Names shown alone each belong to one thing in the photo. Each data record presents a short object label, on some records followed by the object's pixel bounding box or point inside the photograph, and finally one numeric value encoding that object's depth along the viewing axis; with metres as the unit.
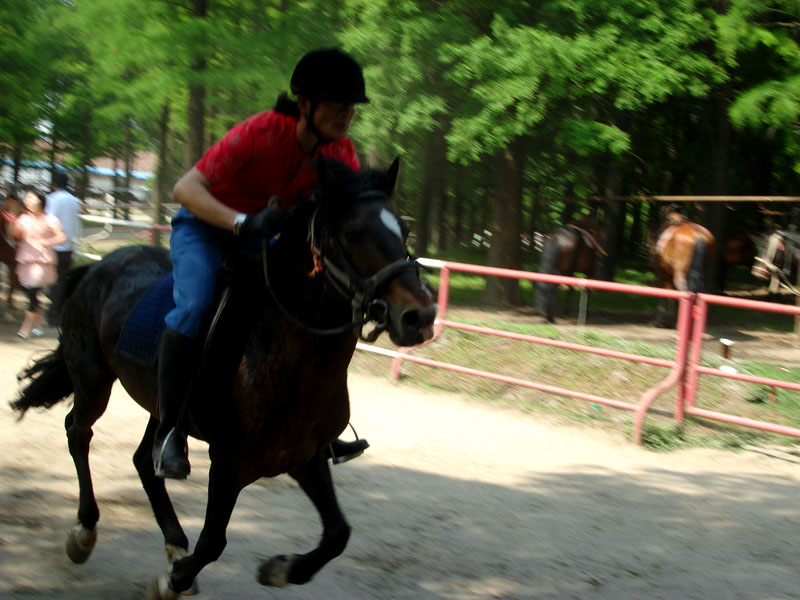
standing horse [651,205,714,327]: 15.99
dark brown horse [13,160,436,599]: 3.29
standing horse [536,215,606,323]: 16.41
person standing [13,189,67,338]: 11.93
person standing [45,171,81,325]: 12.38
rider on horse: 3.71
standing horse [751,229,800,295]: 19.72
